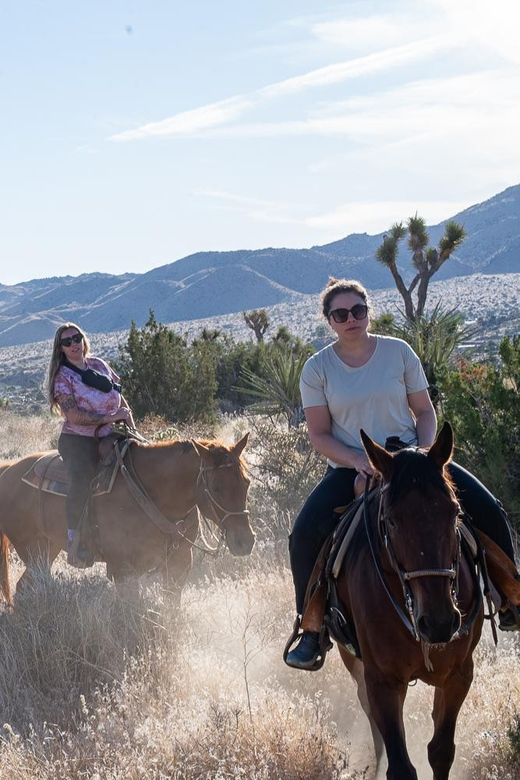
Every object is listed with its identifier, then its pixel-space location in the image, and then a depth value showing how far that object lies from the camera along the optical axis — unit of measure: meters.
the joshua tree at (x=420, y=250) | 20.73
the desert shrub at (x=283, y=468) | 12.15
